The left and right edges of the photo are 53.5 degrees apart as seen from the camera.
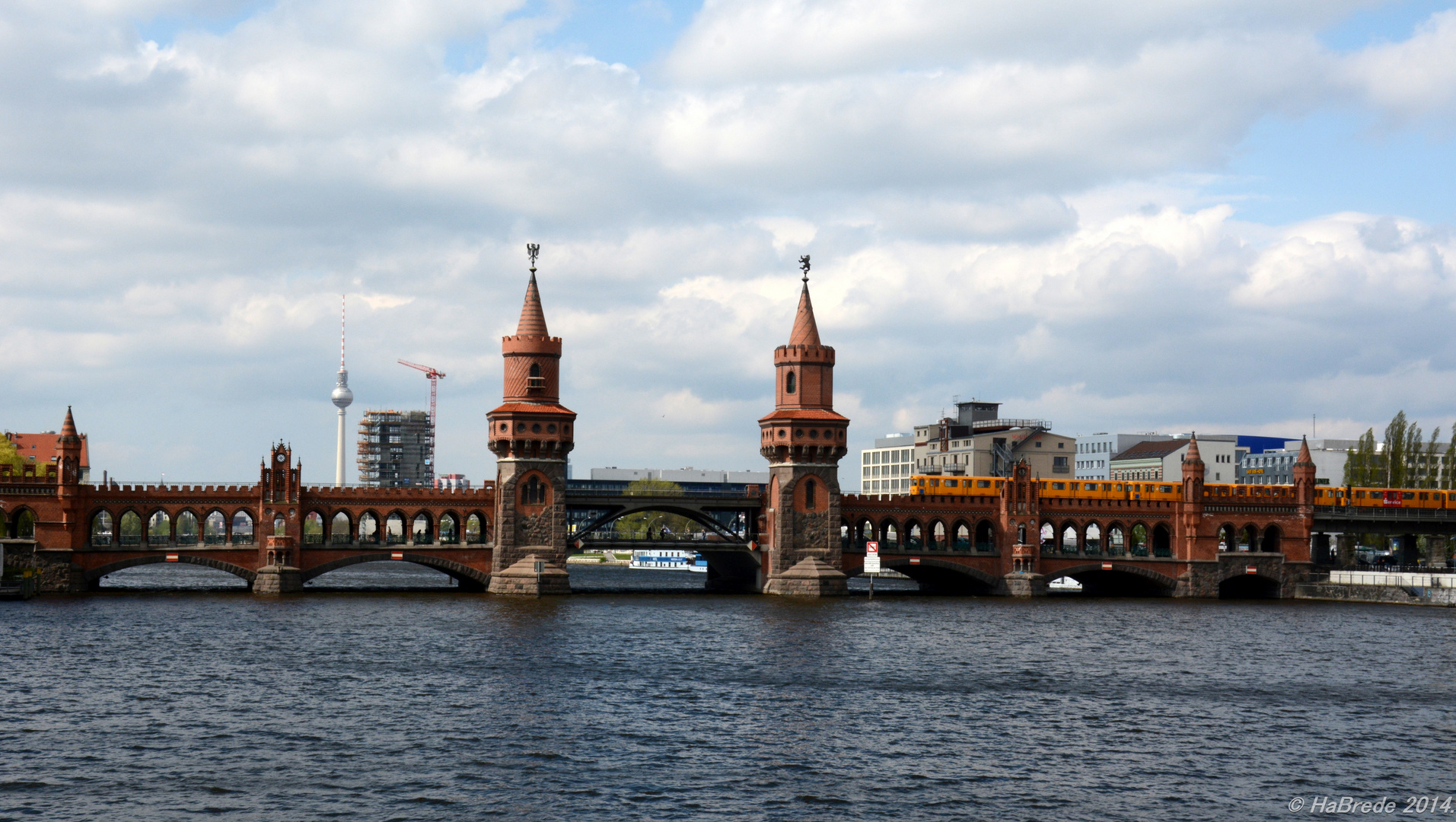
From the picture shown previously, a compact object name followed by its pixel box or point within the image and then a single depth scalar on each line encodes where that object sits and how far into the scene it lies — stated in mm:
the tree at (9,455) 118312
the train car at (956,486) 128250
